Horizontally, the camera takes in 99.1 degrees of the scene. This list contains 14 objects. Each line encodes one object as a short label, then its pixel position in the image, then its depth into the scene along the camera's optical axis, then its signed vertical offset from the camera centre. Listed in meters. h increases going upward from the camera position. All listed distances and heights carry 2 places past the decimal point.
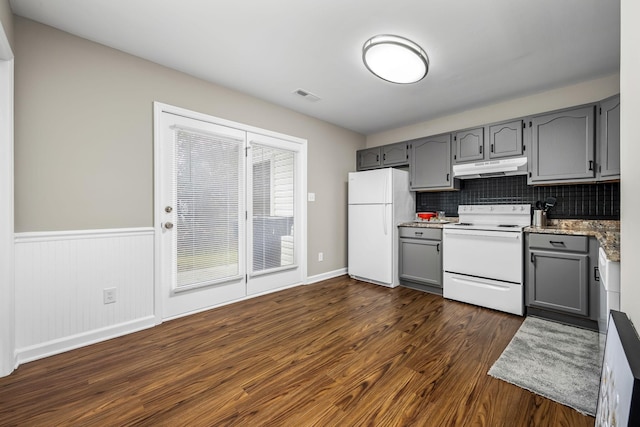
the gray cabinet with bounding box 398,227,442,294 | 3.44 -0.59
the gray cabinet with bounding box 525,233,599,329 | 2.44 -0.61
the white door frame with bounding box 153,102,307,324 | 2.53 +0.28
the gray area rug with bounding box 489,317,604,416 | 1.58 -1.04
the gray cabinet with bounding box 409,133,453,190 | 3.58 +0.69
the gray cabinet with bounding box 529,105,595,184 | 2.64 +0.68
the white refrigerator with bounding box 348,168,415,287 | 3.73 -0.09
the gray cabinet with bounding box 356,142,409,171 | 4.05 +0.89
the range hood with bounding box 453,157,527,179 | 3.01 +0.52
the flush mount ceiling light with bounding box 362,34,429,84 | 2.15 +1.29
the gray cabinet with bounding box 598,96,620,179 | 2.42 +0.68
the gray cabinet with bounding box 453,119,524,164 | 3.06 +0.84
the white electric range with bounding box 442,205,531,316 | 2.79 -0.49
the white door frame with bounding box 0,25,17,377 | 1.72 +0.06
